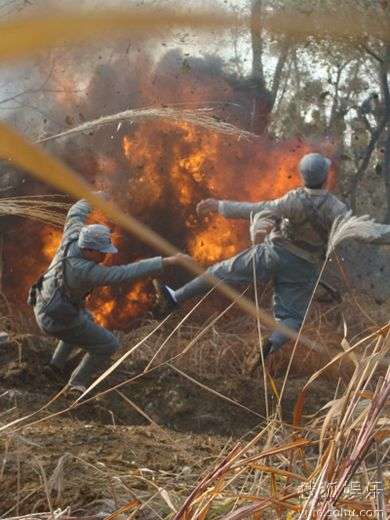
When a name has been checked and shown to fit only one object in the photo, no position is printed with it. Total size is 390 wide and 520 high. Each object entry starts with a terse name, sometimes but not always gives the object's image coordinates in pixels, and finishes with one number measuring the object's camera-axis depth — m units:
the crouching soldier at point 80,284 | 6.90
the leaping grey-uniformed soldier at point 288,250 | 7.73
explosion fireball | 10.59
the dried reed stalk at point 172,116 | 5.31
